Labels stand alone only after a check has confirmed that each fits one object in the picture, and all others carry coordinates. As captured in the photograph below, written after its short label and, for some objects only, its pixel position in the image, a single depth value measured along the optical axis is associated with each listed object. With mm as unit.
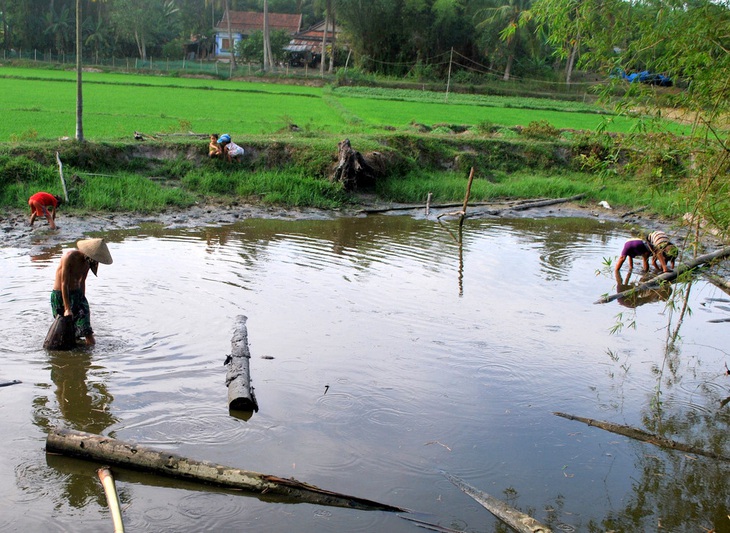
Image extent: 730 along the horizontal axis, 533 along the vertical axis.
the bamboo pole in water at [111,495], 4141
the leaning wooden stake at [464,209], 14743
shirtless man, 6902
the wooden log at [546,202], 18292
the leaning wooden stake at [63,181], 13900
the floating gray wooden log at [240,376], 6109
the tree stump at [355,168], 17000
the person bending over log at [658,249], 10370
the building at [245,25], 61809
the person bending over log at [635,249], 11531
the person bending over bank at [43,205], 12141
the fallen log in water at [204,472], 4871
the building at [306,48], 55125
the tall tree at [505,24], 45500
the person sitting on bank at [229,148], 16641
